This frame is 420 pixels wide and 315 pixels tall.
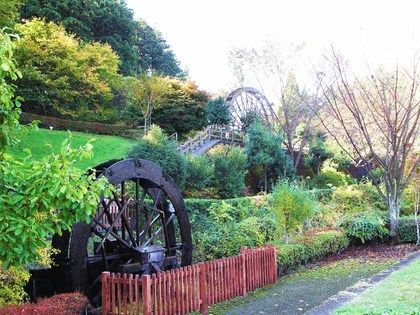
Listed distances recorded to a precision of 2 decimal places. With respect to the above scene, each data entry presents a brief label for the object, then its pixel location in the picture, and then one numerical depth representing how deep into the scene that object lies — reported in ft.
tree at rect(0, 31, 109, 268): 15.65
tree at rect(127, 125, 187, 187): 63.10
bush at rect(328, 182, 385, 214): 70.74
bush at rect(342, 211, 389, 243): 59.06
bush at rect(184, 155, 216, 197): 69.26
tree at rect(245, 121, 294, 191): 89.10
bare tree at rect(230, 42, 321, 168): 114.01
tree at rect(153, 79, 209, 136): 114.52
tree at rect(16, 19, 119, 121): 91.09
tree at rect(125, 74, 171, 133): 104.42
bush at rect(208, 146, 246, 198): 75.15
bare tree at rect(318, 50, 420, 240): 60.81
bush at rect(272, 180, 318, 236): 49.55
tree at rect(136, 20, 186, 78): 168.76
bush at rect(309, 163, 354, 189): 102.01
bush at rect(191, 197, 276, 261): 44.75
